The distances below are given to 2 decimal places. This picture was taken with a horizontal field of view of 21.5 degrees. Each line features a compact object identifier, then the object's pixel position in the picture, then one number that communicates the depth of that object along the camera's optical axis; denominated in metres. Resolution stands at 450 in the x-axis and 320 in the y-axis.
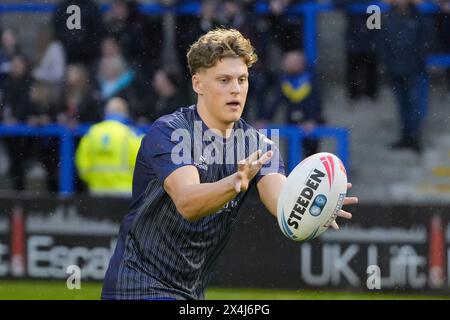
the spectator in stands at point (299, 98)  11.12
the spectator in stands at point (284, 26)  11.46
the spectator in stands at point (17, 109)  11.59
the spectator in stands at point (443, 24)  11.63
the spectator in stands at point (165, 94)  11.19
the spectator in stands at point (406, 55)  11.23
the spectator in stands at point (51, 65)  11.65
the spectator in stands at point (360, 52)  11.39
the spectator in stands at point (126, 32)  11.43
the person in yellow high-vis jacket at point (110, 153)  10.88
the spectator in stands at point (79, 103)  11.44
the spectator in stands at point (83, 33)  11.33
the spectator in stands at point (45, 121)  11.34
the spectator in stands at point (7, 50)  11.73
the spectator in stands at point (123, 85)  11.30
